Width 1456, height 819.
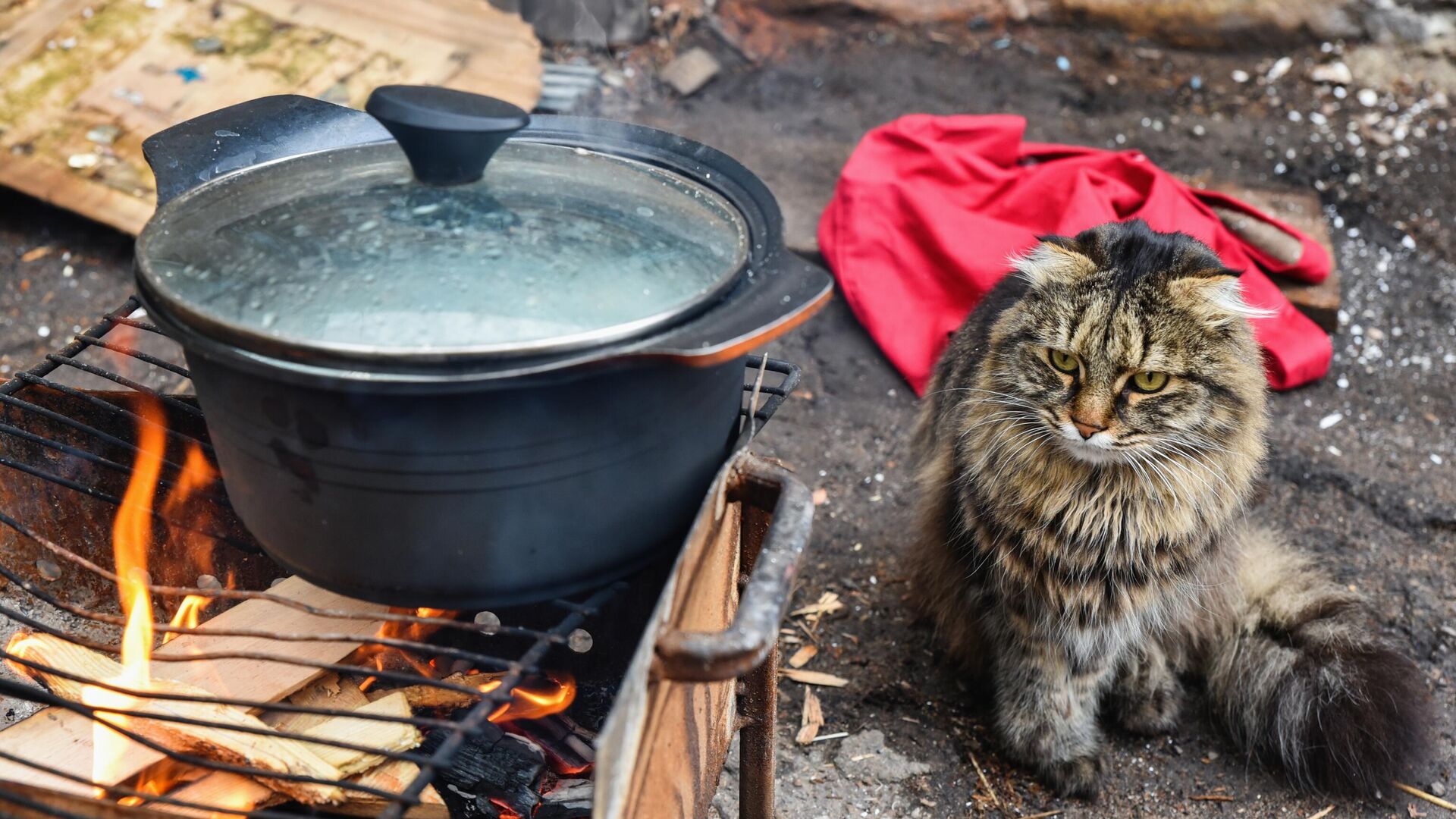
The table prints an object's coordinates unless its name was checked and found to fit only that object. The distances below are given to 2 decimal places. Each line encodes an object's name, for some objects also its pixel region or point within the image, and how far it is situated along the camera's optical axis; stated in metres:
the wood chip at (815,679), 1.70
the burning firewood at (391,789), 1.38
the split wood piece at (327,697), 1.42
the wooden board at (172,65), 2.09
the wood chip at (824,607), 1.76
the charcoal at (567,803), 1.45
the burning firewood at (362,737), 1.39
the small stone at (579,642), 1.55
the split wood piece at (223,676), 1.39
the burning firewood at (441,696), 1.47
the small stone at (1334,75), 2.68
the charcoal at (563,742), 1.48
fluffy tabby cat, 1.50
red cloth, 1.99
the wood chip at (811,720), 1.65
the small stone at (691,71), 2.78
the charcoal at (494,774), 1.44
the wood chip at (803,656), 1.72
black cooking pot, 1.26
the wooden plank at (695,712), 1.31
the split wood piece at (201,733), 1.36
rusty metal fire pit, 1.28
